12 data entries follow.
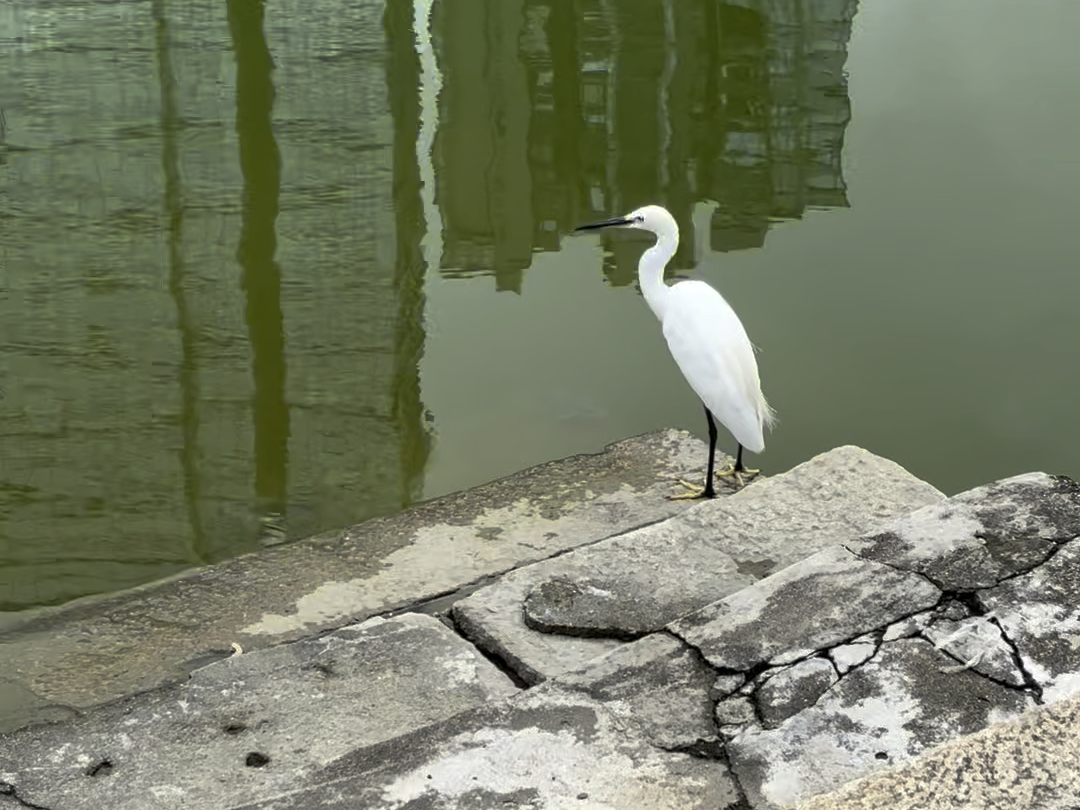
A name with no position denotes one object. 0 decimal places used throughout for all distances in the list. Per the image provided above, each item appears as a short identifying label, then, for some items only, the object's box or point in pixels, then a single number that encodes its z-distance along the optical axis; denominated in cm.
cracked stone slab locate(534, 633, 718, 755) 238
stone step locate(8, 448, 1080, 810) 226
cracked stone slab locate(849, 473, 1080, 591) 268
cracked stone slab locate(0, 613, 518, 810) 289
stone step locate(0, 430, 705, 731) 375
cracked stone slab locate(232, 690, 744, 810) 221
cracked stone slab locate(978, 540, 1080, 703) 237
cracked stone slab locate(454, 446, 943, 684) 345
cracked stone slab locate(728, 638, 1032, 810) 221
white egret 466
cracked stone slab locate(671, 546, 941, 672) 254
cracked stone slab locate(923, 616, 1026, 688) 239
